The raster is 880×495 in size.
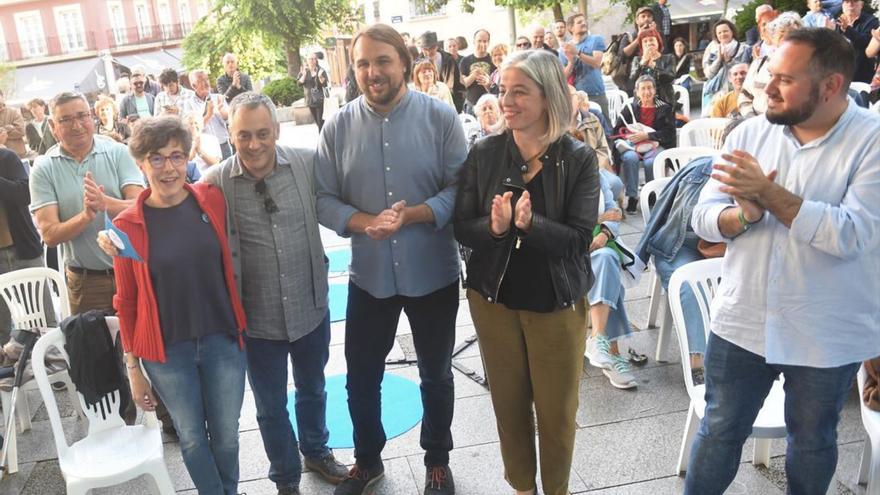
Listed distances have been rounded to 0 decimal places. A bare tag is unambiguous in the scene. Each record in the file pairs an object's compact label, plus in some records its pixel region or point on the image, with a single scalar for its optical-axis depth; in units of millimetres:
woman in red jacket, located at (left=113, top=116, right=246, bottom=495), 2359
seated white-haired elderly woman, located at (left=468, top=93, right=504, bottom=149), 5613
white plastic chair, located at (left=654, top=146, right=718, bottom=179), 4848
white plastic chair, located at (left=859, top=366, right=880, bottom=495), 2340
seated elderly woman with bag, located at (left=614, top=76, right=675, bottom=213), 6961
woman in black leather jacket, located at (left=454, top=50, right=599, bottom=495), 2268
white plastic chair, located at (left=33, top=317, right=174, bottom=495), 2590
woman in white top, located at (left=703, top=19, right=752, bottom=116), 8008
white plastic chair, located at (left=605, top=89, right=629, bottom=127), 8359
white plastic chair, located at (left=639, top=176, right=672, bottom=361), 4277
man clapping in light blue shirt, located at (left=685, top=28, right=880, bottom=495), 1890
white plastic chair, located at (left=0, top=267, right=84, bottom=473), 3537
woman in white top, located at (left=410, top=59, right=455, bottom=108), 7387
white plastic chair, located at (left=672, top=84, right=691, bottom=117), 8195
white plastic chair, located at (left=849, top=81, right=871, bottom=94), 6119
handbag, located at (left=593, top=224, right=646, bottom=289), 3906
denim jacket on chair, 3488
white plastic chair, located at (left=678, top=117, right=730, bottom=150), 5875
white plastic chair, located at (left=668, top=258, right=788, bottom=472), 2697
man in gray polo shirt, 3082
